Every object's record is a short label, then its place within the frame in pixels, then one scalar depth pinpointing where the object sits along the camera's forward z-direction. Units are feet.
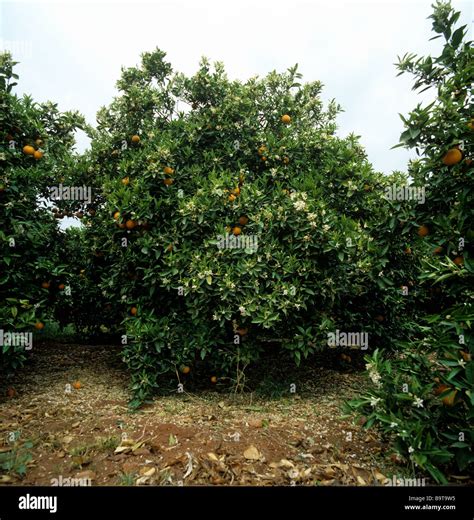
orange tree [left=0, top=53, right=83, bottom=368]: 14.93
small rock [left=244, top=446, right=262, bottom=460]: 10.79
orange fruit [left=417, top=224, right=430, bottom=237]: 11.80
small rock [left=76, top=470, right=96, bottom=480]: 10.10
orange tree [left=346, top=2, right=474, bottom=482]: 9.68
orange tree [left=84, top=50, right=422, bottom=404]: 14.12
